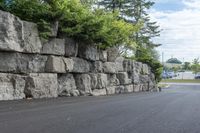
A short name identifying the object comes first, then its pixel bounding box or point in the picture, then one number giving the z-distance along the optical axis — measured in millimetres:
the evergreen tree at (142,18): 28355
